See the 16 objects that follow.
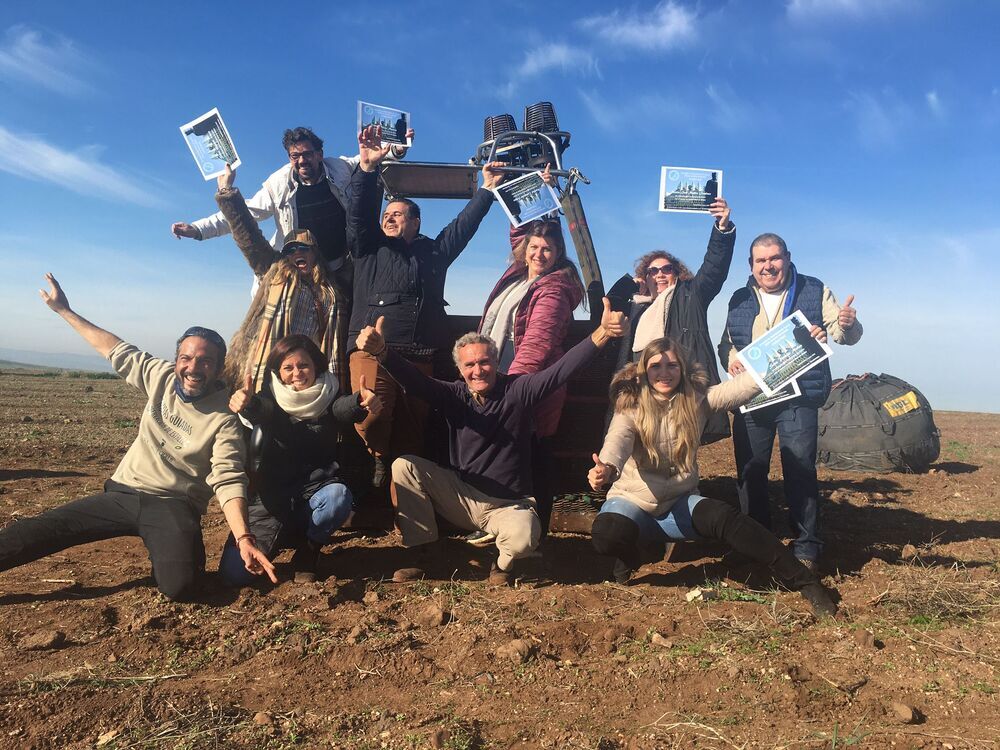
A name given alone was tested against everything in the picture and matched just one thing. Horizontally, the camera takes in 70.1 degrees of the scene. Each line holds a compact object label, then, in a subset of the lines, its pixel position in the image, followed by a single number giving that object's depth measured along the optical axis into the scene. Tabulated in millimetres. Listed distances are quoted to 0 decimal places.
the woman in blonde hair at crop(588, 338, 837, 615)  3676
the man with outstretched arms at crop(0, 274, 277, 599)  3643
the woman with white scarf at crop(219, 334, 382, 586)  3865
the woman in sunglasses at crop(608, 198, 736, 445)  4473
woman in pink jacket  4383
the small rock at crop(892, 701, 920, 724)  2420
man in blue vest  4258
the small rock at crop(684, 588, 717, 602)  3697
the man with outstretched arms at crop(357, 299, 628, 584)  3932
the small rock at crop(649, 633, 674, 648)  3080
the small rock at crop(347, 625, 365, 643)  3147
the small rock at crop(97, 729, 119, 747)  2263
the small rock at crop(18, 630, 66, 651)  3051
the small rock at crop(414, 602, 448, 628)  3363
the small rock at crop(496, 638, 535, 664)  2928
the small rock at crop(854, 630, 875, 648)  3031
